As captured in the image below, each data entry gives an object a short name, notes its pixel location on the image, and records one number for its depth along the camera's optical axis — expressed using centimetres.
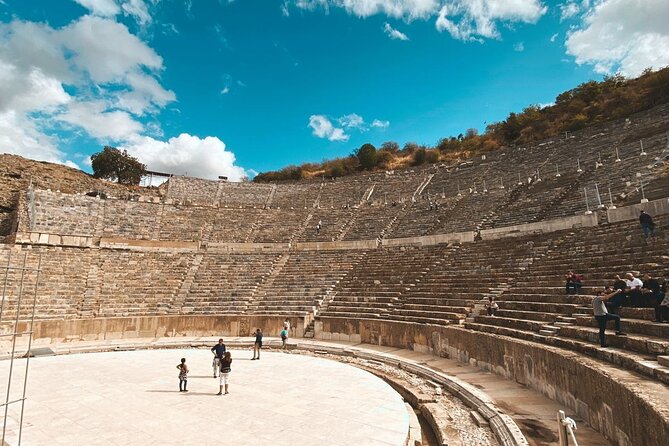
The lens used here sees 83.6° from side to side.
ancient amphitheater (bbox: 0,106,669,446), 721
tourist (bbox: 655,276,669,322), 729
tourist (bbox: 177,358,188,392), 967
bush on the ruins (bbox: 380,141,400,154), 5704
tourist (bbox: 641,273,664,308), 748
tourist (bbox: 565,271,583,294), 1085
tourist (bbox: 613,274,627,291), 867
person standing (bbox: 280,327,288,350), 1617
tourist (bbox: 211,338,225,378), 1097
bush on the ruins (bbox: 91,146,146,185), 3600
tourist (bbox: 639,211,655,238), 1142
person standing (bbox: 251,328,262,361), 1398
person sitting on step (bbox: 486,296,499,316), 1275
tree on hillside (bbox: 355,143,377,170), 5125
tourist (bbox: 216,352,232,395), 941
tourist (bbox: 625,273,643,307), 832
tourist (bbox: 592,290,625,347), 749
